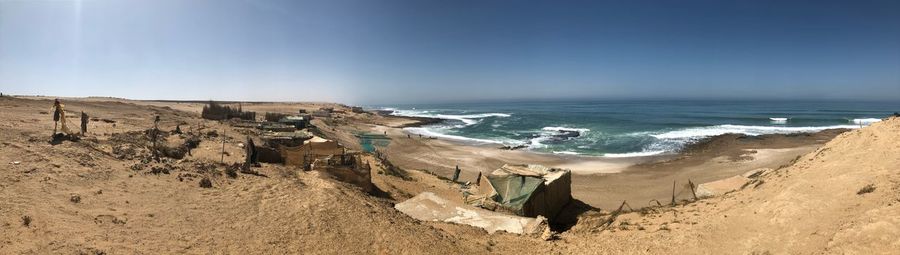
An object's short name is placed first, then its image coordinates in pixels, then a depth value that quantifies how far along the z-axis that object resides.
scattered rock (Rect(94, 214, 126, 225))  9.30
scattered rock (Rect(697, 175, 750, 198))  14.70
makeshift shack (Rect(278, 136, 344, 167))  18.75
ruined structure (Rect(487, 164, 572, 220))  14.88
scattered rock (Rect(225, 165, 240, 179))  14.37
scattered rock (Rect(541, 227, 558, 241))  11.21
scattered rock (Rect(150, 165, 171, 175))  13.70
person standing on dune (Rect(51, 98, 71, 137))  16.50
